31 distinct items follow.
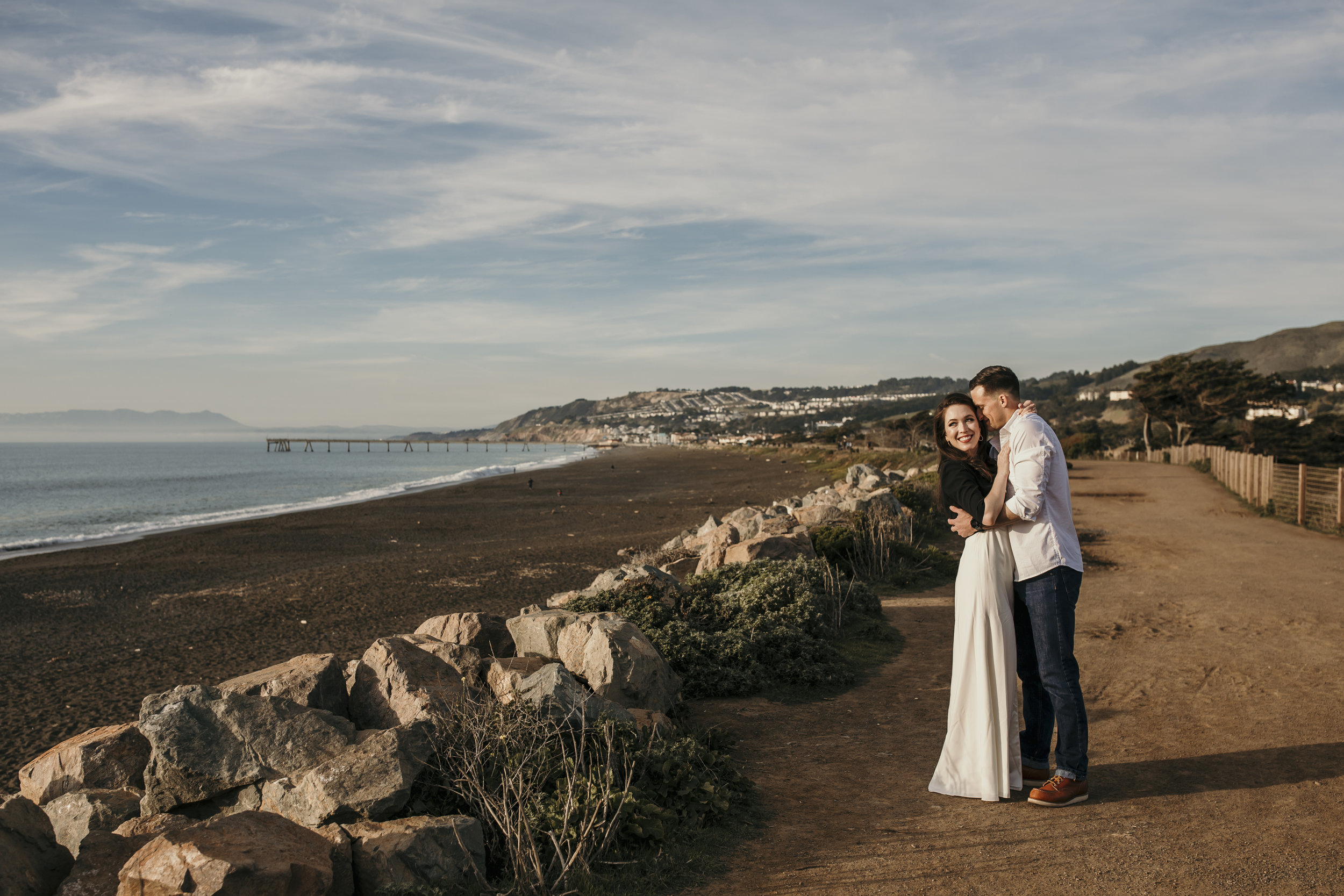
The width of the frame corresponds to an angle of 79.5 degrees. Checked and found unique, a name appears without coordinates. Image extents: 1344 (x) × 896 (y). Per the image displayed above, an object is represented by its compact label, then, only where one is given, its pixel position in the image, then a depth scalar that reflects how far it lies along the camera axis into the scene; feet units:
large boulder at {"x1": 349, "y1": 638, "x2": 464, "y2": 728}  15.28
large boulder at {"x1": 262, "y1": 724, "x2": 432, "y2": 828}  11.78
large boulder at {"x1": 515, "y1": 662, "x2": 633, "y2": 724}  14.92
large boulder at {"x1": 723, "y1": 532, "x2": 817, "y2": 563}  33.12
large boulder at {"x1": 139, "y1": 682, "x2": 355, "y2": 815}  13.17
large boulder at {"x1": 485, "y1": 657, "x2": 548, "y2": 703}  16.47
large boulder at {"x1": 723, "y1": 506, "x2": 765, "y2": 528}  46.96
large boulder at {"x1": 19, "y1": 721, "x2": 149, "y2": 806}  14.03
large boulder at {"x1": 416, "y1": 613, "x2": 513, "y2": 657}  21.16
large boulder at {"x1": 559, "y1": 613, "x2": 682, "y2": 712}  18.19
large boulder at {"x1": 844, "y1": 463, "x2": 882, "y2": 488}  73.05
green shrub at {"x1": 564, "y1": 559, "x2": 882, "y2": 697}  22.22
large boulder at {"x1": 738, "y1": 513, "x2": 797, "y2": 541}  40.09
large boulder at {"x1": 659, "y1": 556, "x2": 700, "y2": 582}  38.45
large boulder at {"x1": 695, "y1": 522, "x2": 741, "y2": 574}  35.50
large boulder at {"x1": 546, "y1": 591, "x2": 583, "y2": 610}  27.55
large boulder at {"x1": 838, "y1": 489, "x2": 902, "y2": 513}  45.73
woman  13.85
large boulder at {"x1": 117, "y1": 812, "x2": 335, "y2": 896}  8.91
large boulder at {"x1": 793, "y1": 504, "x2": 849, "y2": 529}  44.78
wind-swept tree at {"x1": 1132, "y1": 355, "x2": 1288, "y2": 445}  157.17
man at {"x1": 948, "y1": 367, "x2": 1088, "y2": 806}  13.30
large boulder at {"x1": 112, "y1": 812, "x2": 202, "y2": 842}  11.70
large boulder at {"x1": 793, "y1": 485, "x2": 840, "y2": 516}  57.50
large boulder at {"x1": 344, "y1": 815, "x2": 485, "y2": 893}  10.84
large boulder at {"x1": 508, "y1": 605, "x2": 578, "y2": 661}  20.29
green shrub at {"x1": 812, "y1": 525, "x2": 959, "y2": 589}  37.73
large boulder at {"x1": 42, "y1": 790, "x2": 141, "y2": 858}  12.74
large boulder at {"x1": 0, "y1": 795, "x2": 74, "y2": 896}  9.64
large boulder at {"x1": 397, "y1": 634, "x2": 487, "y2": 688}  17.95
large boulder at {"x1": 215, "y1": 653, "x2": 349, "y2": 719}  15.37
